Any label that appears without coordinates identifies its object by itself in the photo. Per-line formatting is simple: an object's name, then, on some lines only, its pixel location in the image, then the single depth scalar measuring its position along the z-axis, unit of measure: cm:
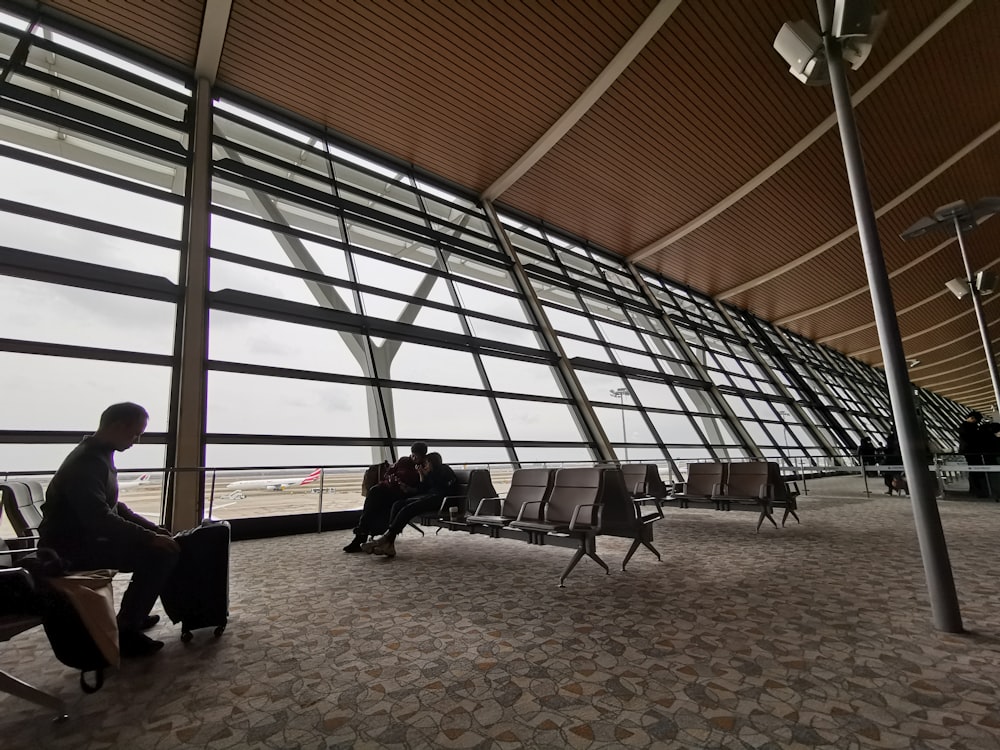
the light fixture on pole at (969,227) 877
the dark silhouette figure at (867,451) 1145
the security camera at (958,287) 1018
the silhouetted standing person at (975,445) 891
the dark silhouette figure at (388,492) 526
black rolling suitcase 265
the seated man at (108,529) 225
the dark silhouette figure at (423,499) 485
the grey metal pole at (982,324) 923
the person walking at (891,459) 1053
